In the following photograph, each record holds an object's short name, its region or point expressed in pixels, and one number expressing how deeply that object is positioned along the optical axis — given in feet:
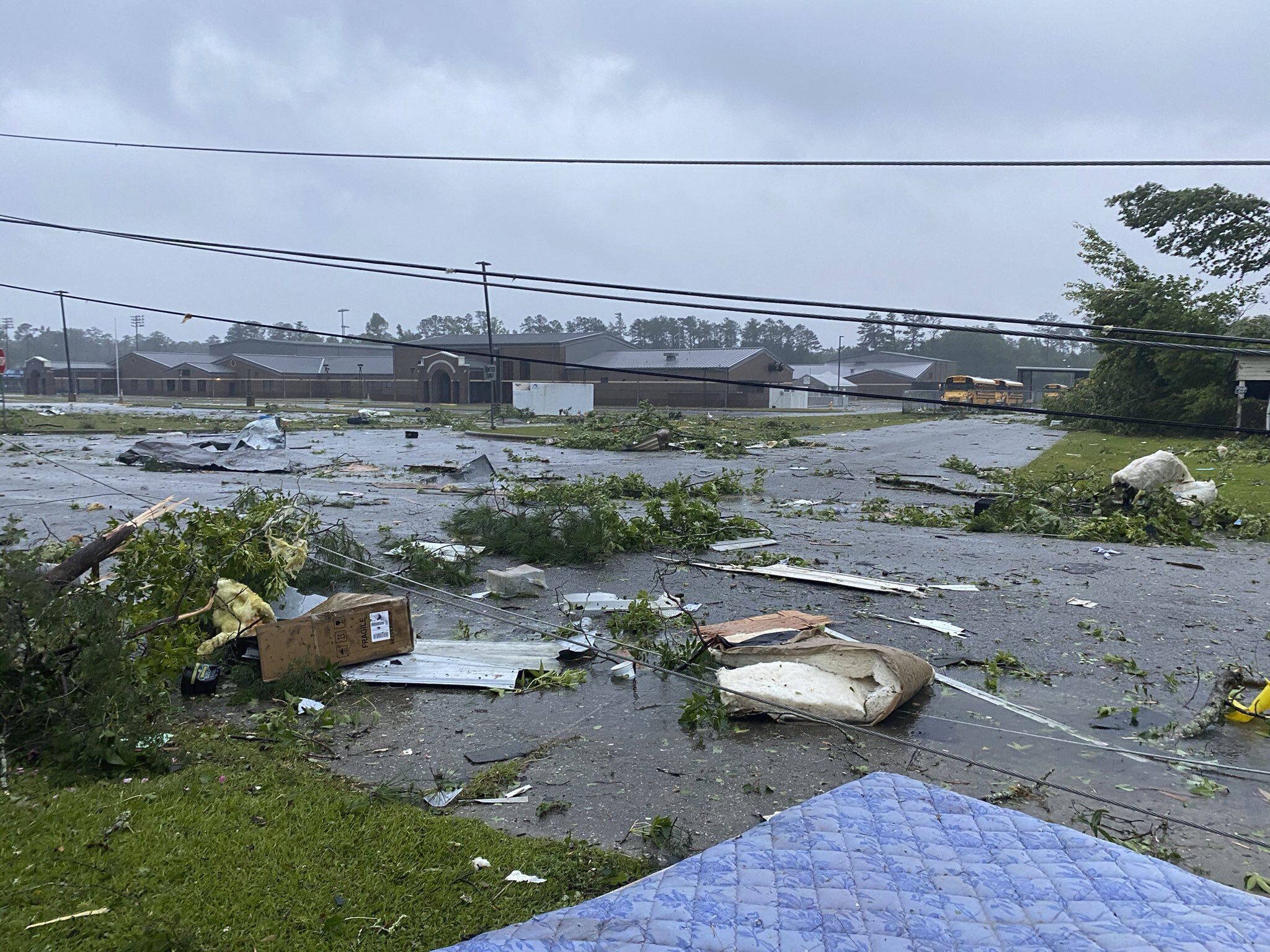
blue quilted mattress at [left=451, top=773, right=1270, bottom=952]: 8.45
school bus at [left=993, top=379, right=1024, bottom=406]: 227.81
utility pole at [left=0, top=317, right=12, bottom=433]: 86.00
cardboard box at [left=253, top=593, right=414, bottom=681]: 20.33
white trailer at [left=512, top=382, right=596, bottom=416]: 173.99
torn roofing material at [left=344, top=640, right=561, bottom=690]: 21.13
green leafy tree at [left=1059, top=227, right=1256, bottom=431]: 111.34
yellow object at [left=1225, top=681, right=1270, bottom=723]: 18.89
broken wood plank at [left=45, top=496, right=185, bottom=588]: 16.69
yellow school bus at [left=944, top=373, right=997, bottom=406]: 210.79
